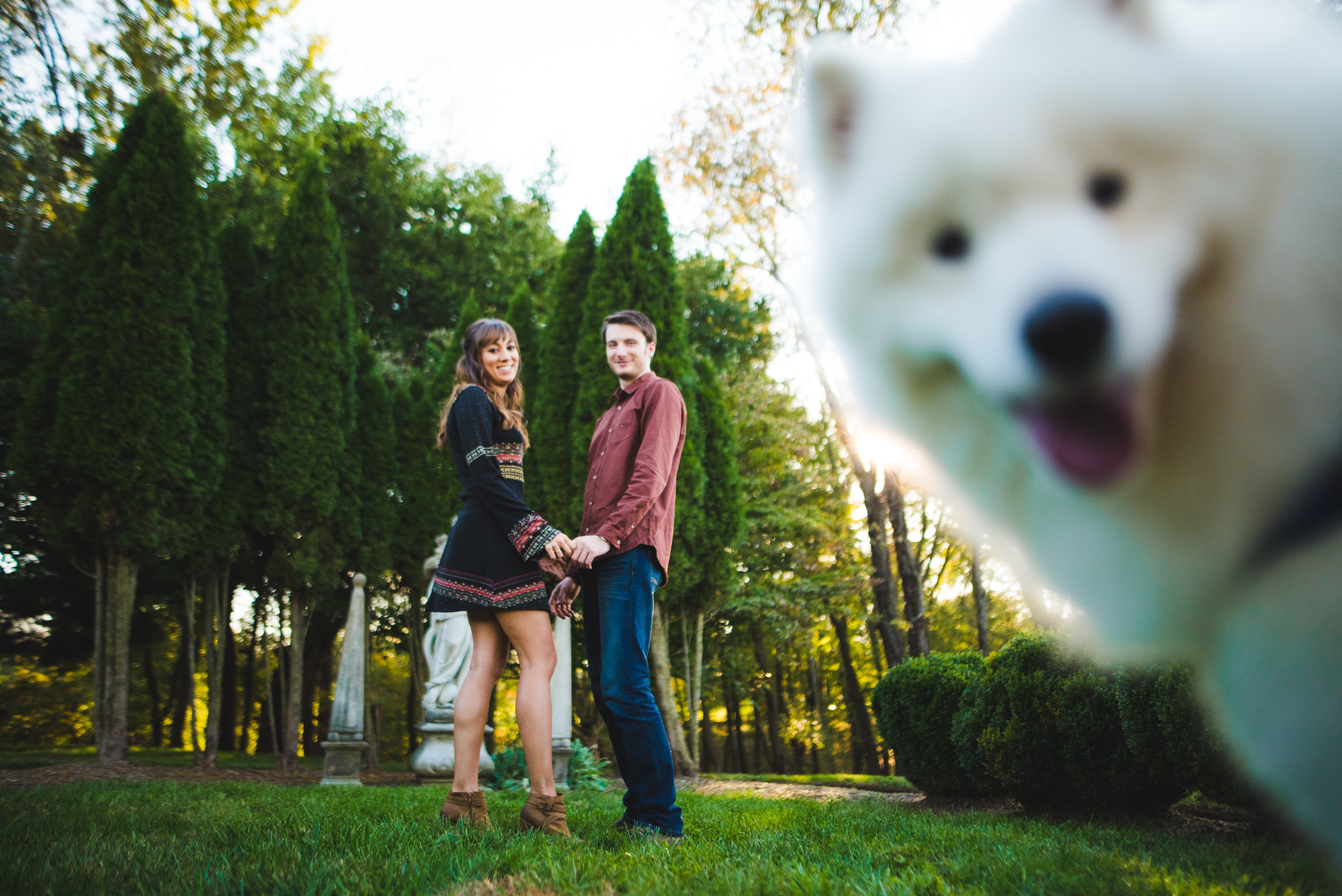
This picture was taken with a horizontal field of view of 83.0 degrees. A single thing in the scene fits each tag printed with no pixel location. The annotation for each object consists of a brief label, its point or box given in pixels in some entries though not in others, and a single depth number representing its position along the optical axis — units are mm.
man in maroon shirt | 2488
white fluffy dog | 870
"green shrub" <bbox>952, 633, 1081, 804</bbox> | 4008
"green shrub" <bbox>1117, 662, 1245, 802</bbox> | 3018
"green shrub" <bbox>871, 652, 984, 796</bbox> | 5293
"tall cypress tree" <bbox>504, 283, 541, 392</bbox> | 11008
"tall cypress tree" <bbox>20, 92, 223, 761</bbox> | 7512
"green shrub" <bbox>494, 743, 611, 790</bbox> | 6387
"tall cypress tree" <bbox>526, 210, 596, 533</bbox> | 9547
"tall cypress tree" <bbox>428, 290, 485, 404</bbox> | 11242
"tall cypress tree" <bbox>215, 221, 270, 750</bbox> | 9258
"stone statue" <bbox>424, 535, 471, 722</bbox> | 7125
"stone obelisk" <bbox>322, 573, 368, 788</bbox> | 7004
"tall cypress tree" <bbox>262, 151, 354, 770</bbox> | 9477
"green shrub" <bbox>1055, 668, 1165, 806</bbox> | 3521
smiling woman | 2633
